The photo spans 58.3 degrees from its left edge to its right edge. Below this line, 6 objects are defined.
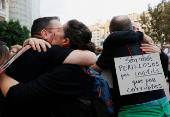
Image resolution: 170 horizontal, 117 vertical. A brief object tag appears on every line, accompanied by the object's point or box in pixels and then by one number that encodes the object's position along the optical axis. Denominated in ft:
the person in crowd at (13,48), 16.07
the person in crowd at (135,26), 6.66
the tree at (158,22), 59.52
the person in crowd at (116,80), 4.61
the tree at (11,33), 48.07
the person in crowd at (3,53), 5.38
